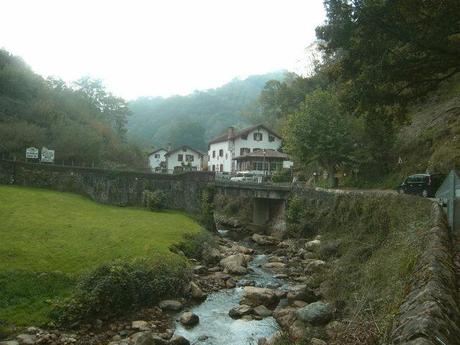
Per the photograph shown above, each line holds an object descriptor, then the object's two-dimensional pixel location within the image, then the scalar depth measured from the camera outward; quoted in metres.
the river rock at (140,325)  16.27
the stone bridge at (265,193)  45.19
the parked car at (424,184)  30.56
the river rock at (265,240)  37.66
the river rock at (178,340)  15.06
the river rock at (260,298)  19.62
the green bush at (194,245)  26.64
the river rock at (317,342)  12.73
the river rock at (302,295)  19.68
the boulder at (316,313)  15.46
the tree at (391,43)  16.41
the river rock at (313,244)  31.25
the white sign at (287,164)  73.62
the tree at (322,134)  44.38
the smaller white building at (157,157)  96.52
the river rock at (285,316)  16.39
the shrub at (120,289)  16.58
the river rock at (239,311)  18.28
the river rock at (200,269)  24.53
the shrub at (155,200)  41.22
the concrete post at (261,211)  49.12
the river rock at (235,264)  25.61
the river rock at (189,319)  17.30
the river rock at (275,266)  27.44
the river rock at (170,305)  18.76
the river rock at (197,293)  20.45
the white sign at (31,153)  43.06
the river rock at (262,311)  18.25
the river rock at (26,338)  14.23
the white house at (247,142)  77.81
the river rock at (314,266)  25.08
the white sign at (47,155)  44.56
